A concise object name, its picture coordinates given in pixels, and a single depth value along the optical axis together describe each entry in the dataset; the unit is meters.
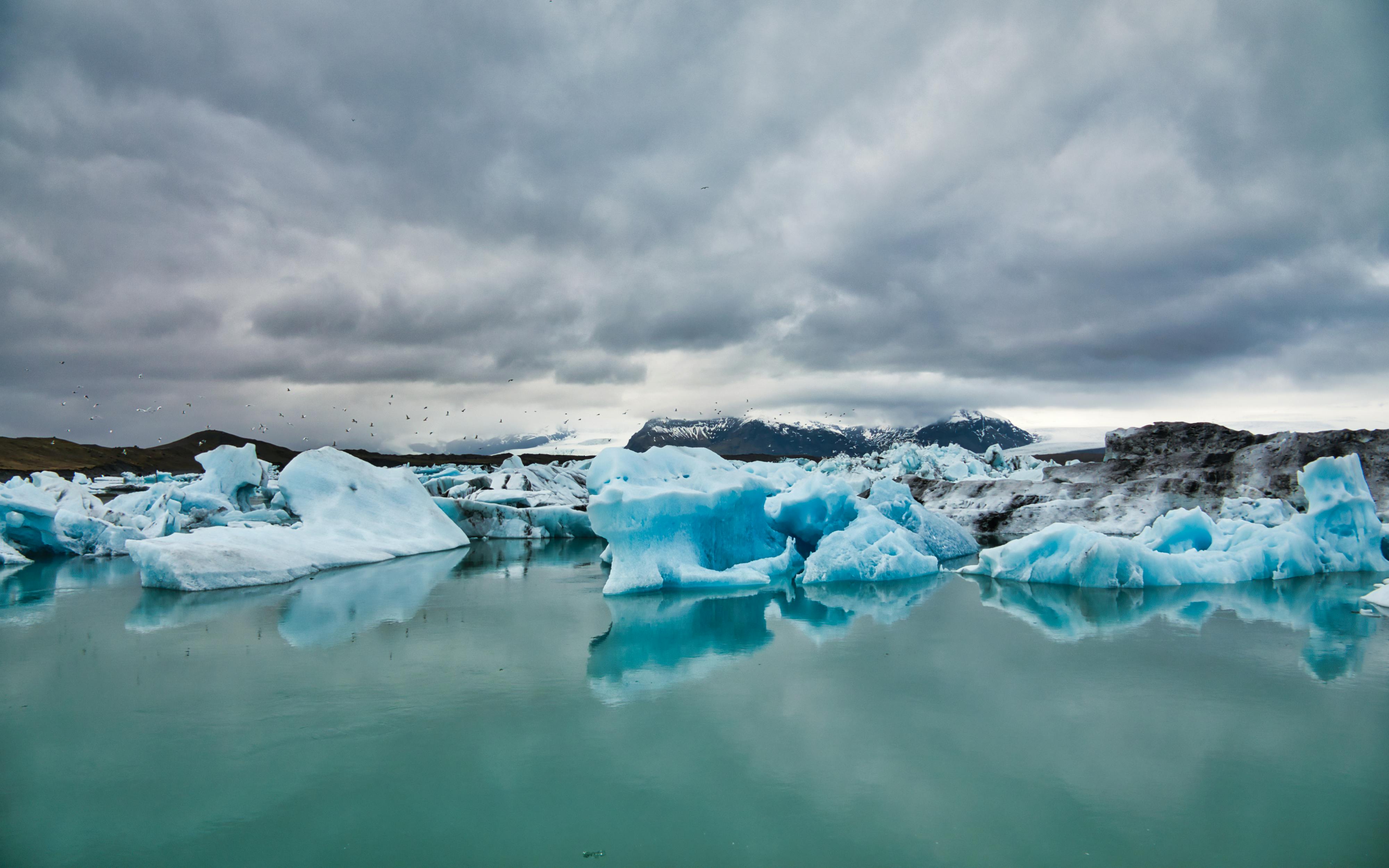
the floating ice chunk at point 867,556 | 9.03
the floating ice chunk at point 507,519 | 15.71
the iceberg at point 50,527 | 11.33
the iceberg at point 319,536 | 8.20
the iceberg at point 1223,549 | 8.29
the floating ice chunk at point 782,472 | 13.23
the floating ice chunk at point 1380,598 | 6.73
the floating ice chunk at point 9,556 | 11.01
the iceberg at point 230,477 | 14.12
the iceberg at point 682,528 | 8.17
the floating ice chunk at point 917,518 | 11.62
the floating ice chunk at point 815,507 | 10.16
